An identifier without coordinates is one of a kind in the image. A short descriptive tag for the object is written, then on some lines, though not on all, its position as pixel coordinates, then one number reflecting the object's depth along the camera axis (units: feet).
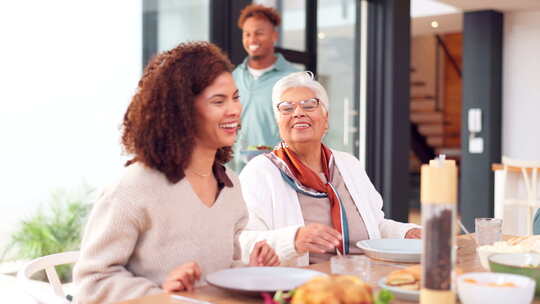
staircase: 35.04
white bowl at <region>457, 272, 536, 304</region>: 3.88
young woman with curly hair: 4.84
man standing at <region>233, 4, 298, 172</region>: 11.74
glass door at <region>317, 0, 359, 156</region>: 17.93
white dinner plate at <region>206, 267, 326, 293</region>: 4.37
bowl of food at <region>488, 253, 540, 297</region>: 4.50
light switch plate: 23.68
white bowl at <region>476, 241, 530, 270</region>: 5.10
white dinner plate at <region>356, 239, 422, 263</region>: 5.60
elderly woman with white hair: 7.09
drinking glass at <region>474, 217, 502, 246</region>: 6.08
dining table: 4.29
